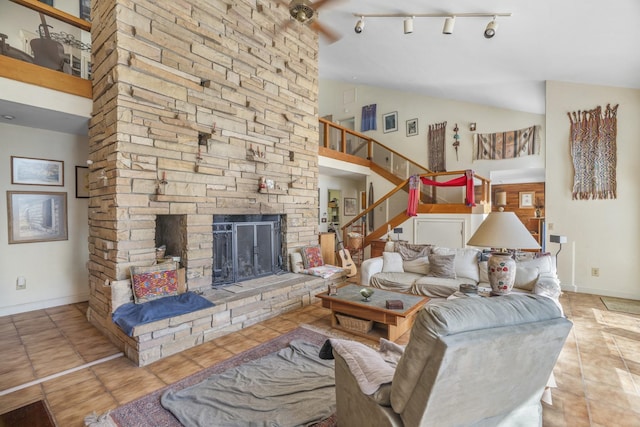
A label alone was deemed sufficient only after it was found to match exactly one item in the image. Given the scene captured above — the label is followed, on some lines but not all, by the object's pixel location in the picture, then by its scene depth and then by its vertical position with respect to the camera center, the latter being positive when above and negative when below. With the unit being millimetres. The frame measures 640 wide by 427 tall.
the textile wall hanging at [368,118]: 9125 +2885
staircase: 6379 +800
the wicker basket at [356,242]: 7000 -732
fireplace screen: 4023 -569
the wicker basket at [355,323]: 3246 -1250
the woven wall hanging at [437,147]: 7926 +1730
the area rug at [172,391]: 1926 -1365
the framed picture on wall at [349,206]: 9383 +163
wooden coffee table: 3045 -1049
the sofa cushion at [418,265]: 4605 -859
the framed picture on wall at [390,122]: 8711 +2650
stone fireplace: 3156 +913
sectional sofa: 3695 -850
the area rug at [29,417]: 1284 -924
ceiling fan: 2824 +1960
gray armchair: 1160 -655
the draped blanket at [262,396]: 1937 -1339
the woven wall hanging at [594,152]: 4719 +947
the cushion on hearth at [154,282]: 3115 -760
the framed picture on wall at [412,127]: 8375 +2375
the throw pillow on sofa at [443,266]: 4246 -802
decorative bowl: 3342 -934
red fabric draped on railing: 5941 +544
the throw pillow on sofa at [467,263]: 4230 -757
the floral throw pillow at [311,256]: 5033 -777
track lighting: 3623 +2498
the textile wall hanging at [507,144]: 6680 +1570
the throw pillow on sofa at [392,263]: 4715 -834
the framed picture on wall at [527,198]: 9062 +375
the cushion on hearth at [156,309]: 2744 -980
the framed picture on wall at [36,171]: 3822 +551
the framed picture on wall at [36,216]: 3812 -48
